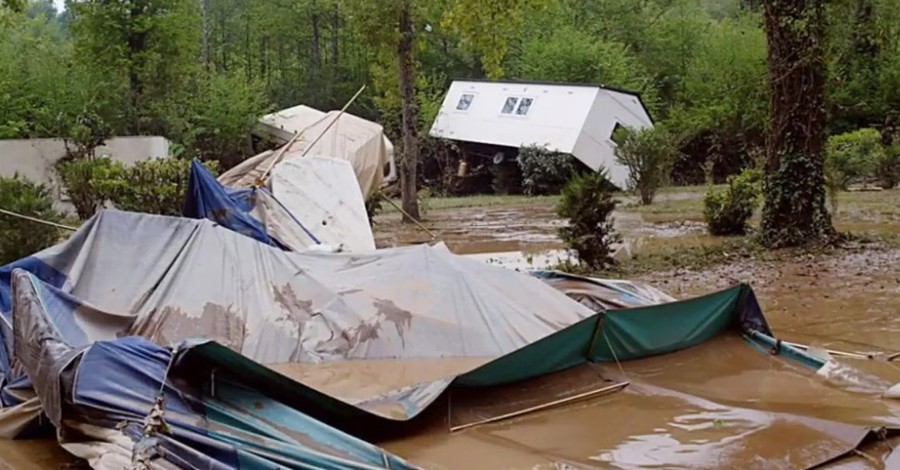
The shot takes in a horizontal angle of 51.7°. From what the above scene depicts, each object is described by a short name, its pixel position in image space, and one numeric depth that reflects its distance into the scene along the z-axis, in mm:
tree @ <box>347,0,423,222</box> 18906
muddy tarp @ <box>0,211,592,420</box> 6293
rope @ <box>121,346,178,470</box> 4066
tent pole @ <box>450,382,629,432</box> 5154
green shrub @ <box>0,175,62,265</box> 10062
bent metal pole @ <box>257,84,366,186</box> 11847
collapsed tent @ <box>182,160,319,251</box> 9570
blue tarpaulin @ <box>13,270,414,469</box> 4141
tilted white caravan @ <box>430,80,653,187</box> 25922
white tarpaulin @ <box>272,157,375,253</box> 10680
